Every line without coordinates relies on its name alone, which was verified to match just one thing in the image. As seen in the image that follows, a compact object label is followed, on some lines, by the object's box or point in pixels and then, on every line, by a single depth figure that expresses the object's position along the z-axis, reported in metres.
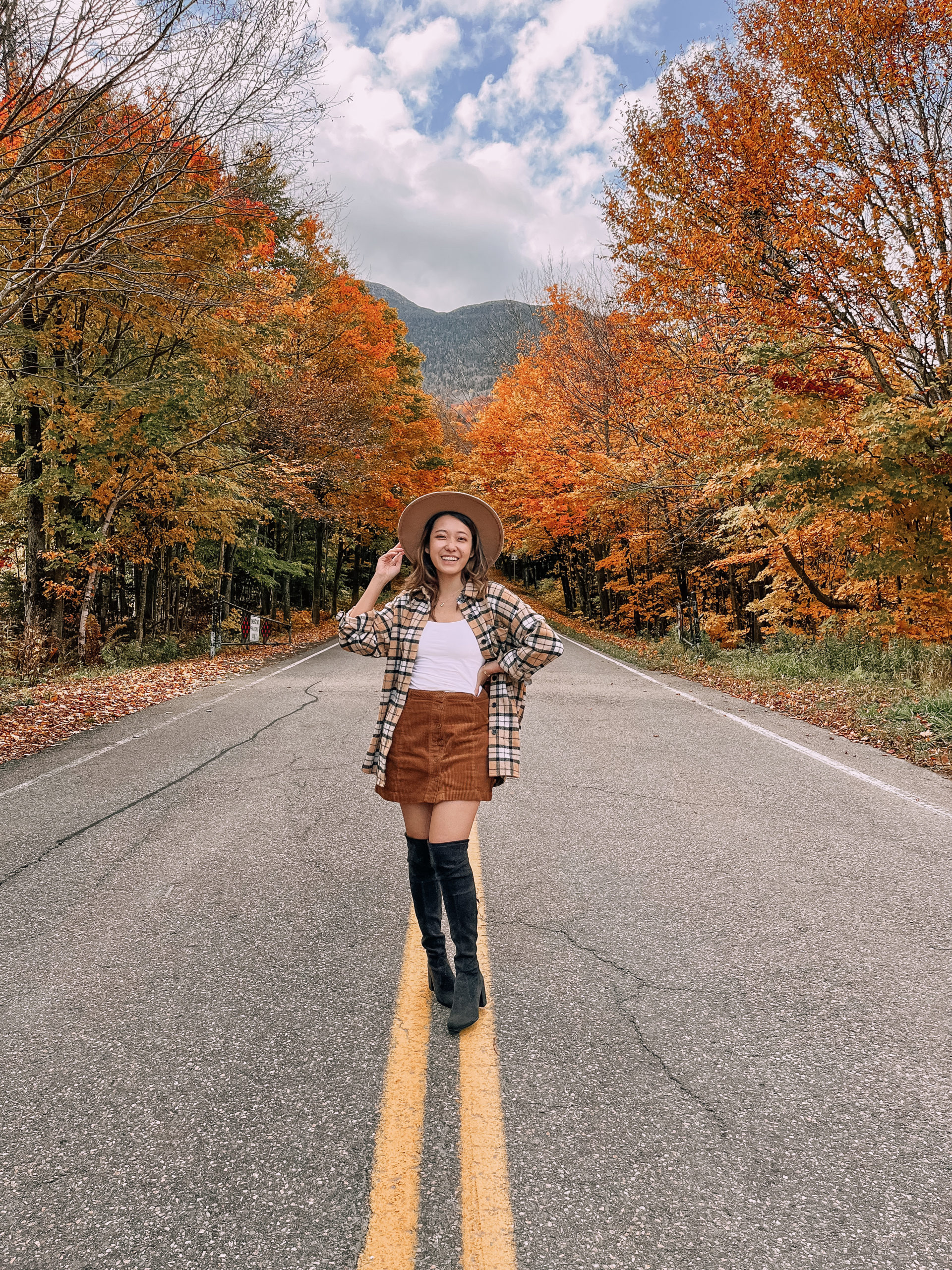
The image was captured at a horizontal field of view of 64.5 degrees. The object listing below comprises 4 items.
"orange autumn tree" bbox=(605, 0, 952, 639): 8.75
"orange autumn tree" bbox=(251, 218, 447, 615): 18.58
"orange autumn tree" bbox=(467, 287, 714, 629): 15.30
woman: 2.73
